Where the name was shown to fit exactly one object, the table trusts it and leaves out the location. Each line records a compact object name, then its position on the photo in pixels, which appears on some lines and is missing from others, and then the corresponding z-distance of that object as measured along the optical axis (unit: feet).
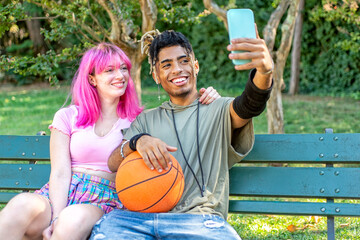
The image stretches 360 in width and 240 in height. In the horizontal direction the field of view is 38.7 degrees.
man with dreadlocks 10.07
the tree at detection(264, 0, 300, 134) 22.00
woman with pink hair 10.39
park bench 11.62
